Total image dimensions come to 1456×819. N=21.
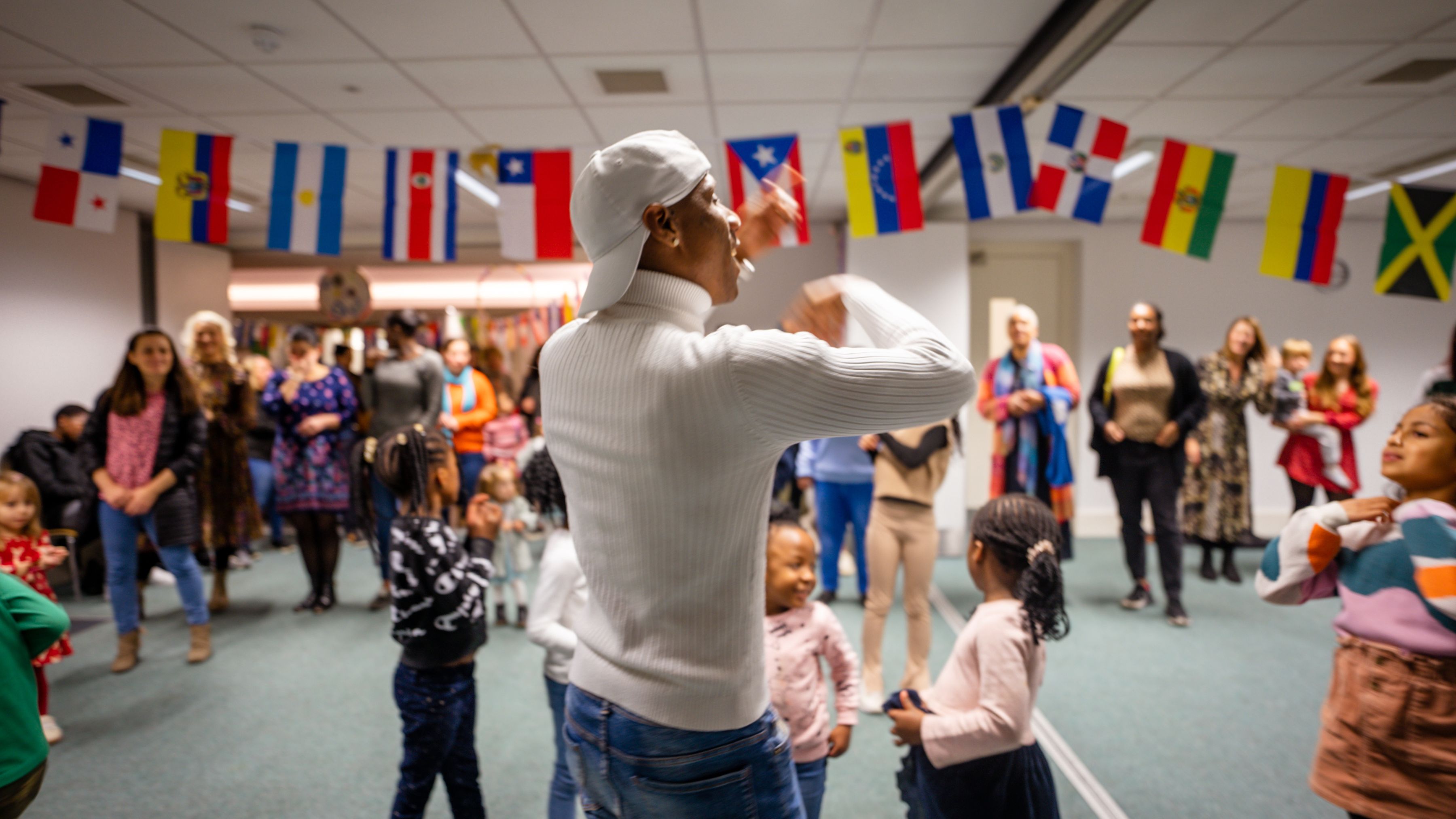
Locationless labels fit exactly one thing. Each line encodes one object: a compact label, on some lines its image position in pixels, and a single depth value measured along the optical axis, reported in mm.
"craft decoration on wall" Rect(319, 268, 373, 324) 7527
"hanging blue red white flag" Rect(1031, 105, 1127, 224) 3215
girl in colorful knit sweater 1289
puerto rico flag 3371
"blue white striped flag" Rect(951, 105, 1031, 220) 3246
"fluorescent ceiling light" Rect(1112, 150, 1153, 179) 5051
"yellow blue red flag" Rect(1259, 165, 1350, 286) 3184
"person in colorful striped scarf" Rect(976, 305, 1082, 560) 3645
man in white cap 790
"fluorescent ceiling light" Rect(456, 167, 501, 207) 5672
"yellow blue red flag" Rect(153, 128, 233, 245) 3293
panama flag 3180
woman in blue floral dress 3922
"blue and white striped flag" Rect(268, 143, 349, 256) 3418
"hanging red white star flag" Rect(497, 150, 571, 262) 3512
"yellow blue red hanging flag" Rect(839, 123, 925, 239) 3316
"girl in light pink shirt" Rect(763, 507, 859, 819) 1543
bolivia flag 3199
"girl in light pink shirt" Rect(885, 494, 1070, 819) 1310
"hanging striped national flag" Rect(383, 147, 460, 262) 3576
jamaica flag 3098
